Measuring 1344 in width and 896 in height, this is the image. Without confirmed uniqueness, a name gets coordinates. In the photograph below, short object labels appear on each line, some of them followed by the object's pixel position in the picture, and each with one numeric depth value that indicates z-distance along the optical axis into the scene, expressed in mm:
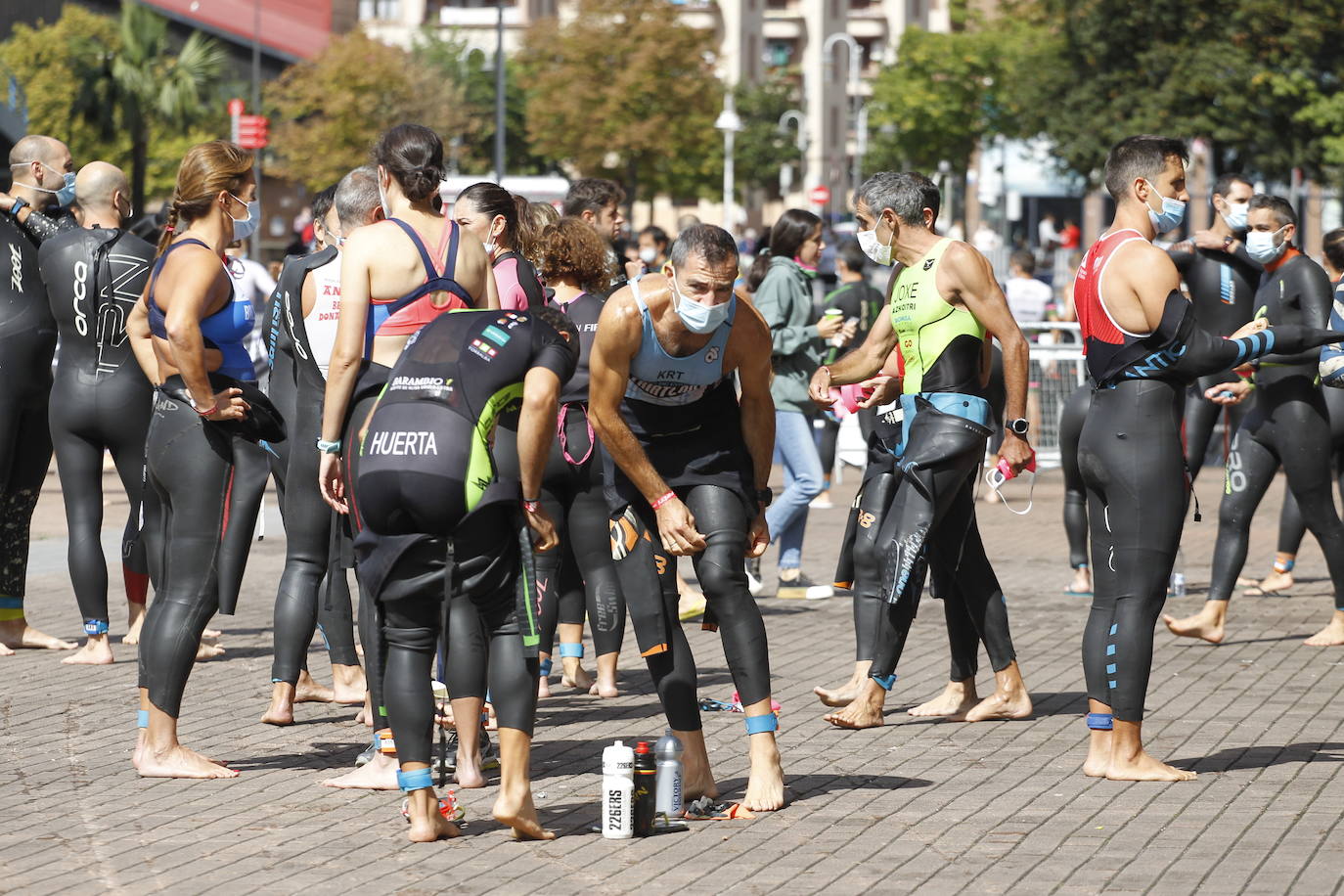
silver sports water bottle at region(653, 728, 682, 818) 12164
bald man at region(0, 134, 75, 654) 18656
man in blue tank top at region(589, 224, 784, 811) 12266
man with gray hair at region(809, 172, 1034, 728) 15141
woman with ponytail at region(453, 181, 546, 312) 14977
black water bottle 11992
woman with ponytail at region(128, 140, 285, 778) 13453
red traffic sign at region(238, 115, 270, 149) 68375
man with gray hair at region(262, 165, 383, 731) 14945
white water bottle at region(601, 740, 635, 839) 11773
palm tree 106750
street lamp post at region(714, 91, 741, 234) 100125
